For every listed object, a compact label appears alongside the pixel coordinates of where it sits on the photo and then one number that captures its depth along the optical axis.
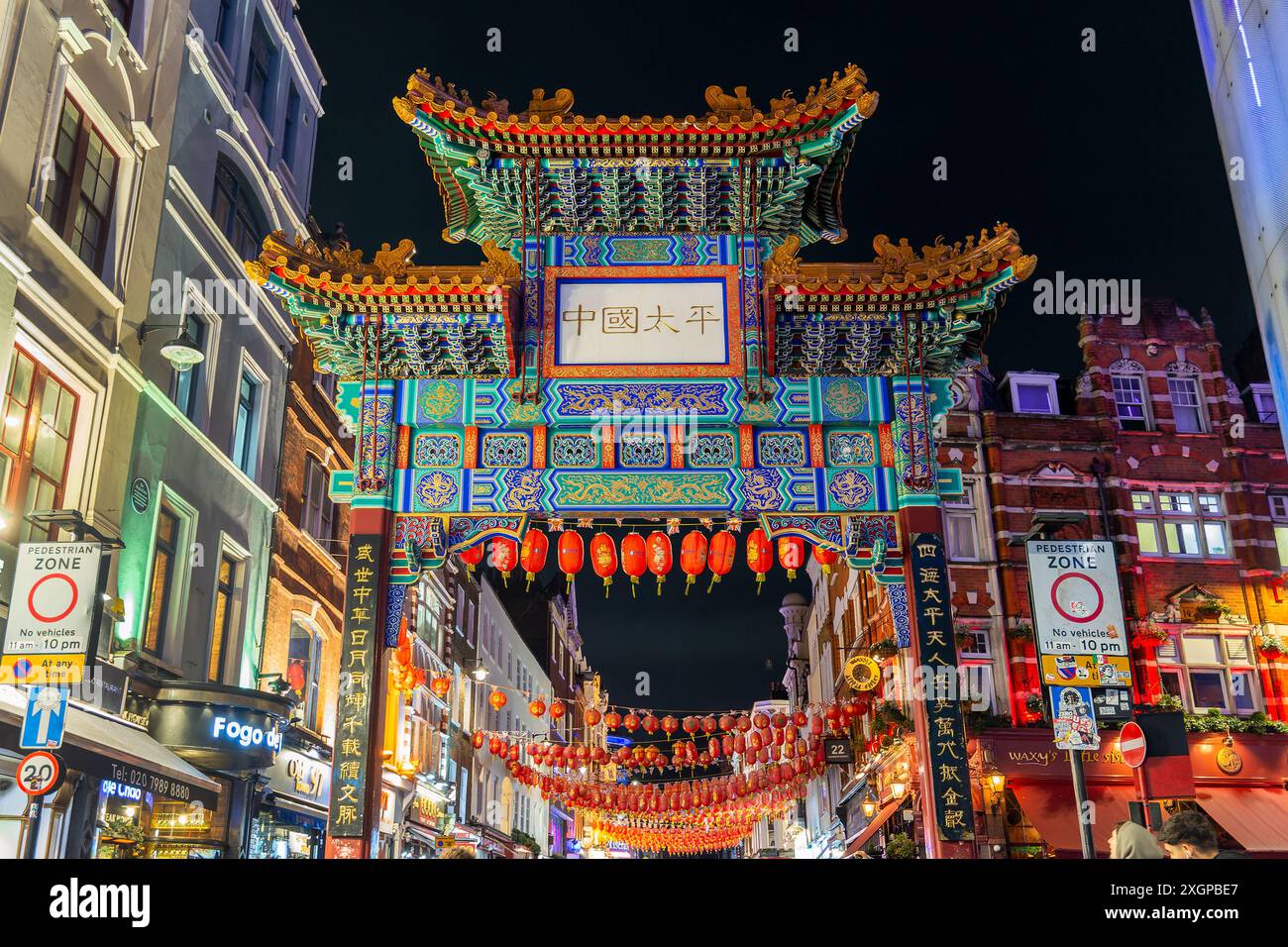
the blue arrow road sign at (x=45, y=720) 11.23
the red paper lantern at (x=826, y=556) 14.56
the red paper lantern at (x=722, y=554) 14.86
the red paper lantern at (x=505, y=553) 15.37
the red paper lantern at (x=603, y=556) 14.91
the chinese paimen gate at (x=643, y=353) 14.20
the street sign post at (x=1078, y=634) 11.52
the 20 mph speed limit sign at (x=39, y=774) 10.30
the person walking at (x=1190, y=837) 6.54
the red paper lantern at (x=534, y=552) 14.55
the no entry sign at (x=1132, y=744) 12.20
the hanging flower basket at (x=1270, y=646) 27.62
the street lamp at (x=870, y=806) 31.07
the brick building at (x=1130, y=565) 26.05
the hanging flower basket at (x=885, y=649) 28.60
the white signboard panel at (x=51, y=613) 11.09
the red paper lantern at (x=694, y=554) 14.95
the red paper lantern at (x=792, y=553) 14.71
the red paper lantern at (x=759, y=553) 14.79
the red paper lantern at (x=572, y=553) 14.73
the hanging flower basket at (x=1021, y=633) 27.48
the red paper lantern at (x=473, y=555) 15.33
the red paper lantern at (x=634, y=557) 15.11
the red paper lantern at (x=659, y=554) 15.10
